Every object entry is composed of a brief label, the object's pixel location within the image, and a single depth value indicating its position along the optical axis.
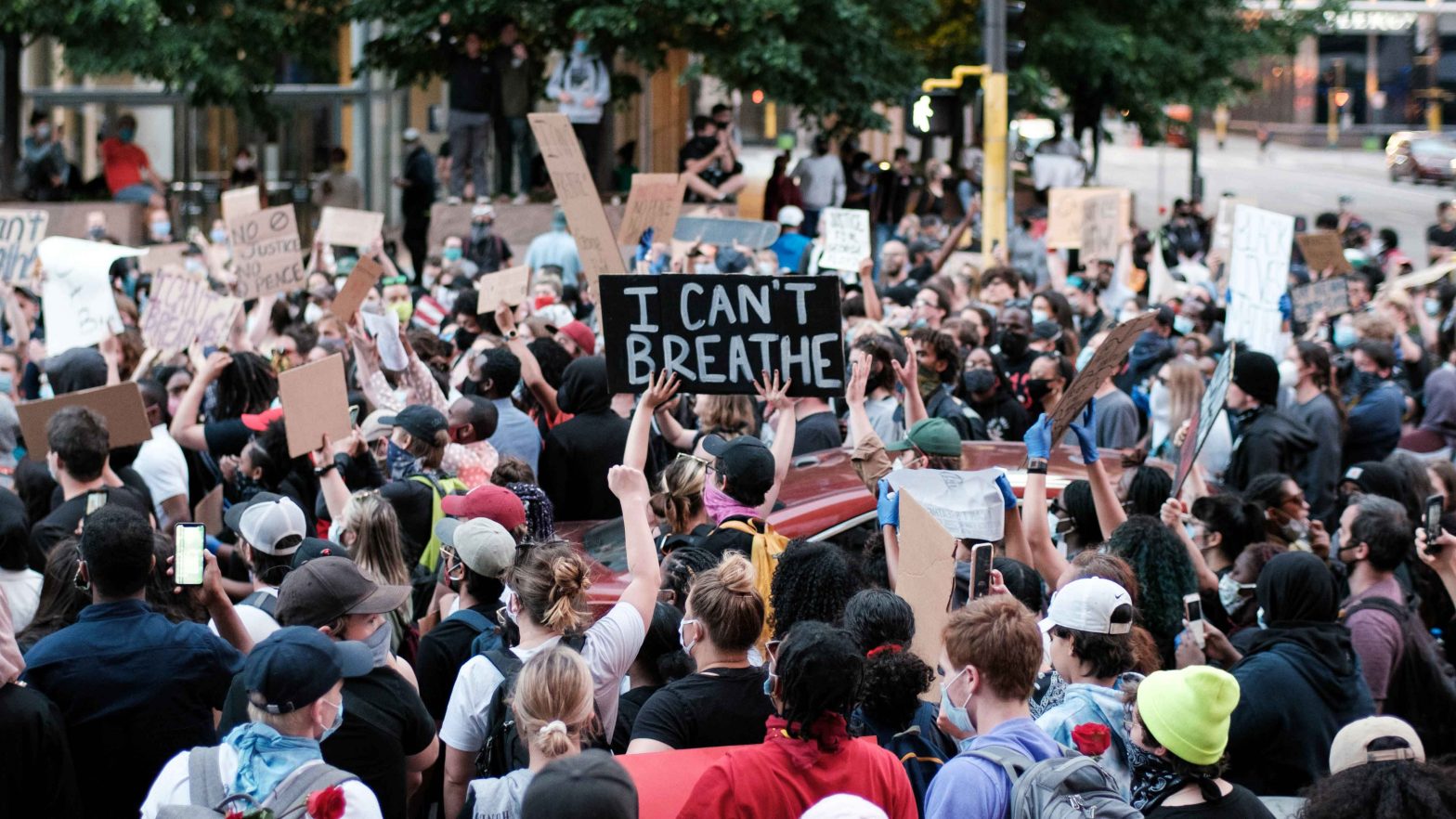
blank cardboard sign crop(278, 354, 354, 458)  7.09
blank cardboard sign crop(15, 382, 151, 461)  7.54
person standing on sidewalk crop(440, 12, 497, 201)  20.17
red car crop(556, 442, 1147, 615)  6.83
